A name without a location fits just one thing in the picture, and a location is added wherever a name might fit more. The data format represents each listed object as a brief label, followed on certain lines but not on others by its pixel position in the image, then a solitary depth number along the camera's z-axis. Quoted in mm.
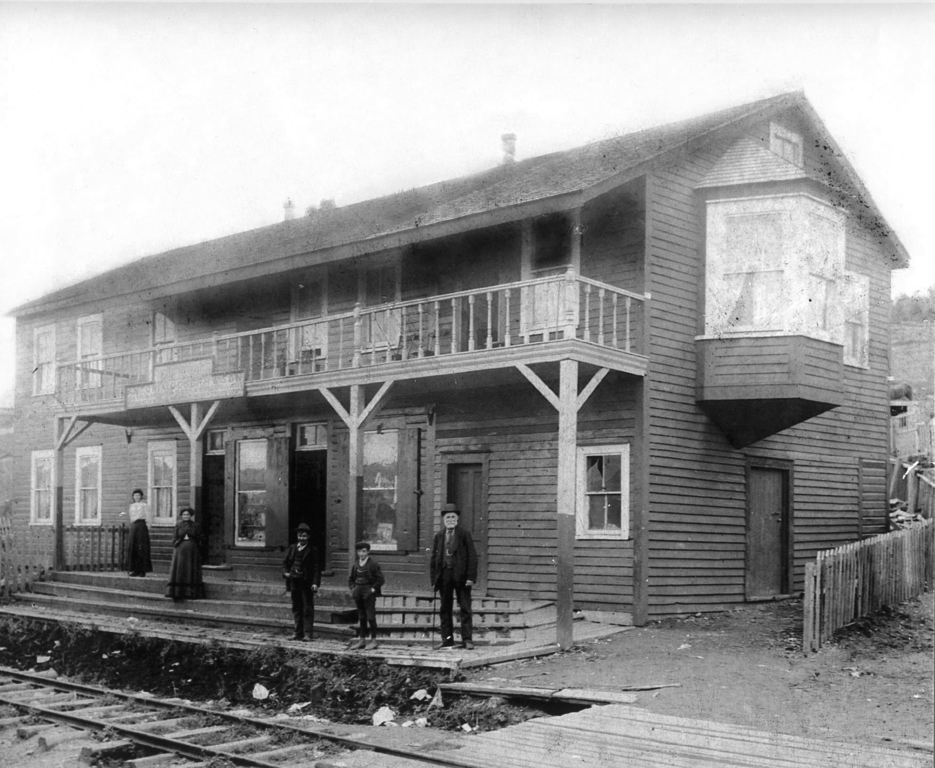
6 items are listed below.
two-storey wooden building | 15672
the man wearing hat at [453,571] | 13258
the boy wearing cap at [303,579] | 14731
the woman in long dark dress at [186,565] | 18078
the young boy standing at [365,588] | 13906
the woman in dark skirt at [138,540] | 20500
